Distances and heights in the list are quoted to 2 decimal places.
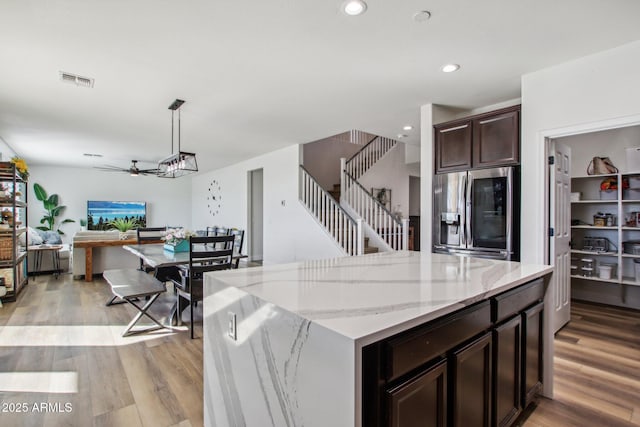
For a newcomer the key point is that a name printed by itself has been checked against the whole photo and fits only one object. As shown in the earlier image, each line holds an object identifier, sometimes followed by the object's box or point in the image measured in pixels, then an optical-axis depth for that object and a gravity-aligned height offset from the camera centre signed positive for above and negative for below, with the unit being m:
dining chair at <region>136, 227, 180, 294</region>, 4.25 -0.46
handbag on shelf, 3.98 +0.57
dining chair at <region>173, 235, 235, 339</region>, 3.13 -0.54
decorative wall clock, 9.49 +0.49
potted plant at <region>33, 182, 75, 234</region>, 8.77 +0.18
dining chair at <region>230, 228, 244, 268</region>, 4.41 -0.37
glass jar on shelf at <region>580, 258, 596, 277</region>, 4.19 -0.71
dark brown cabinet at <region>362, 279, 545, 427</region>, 0.97 -0.59
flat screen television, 9.57 +0.07
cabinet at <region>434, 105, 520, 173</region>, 3.34 +0.78
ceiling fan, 9.14 +1.34
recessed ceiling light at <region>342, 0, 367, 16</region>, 2.14 +1.39
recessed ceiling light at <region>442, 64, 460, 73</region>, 3.04 +1.38
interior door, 3.22 -0.15
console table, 5.57 -0.60
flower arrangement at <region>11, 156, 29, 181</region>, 4.68 +0.71
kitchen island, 0.94 -0.44
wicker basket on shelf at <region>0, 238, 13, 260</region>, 4.34 -0.45
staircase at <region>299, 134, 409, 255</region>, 5.55 -0.06
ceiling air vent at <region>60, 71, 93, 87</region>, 3.23 +1.38
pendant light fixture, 4.24 +0.72
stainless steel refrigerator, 3.29 -0.01
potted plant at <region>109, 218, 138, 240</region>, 9.66 -0.29
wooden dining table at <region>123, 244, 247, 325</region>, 3.21 -0.47
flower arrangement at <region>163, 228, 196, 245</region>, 3.97 -0.28
